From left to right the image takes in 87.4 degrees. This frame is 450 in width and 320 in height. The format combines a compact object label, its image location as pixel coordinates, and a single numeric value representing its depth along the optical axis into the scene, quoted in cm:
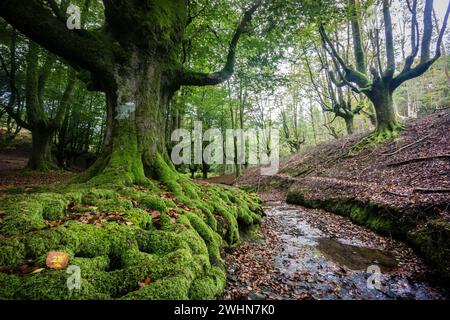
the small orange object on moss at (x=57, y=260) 236
